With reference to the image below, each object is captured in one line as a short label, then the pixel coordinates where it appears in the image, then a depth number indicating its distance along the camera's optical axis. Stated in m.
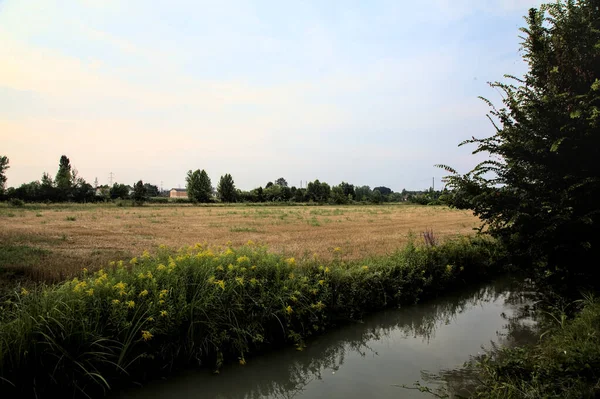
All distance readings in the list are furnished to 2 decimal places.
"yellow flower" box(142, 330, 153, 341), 4.38
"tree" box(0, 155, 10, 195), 38.97
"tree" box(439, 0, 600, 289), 6.09
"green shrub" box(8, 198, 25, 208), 38.87
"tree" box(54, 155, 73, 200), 55.94
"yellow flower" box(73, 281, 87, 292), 4.67
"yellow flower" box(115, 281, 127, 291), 4.79
